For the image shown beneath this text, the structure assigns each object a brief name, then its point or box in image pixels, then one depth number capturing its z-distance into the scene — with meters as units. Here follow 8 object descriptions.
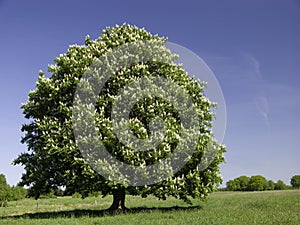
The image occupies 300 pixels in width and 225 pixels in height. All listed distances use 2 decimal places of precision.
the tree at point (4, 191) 77.23
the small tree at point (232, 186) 125.62
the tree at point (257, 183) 119.49
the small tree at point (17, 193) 91.83
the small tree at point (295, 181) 127.81
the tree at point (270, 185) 126.00
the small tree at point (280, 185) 123.99
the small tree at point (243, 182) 126.07
